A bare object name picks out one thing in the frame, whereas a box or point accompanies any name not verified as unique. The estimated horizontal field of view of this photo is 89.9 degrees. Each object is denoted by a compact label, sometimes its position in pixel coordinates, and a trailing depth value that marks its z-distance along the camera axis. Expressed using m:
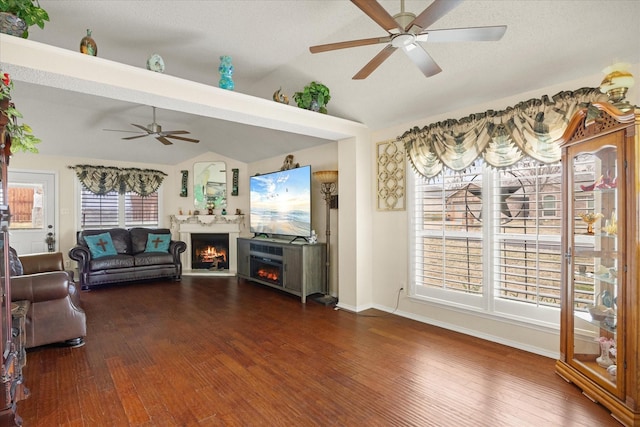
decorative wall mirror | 7.05
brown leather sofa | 5.39
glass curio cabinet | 2.00
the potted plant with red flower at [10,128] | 1.83
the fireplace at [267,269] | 5.16
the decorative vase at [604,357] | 2.25
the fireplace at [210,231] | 6.86
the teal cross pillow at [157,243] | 6.21
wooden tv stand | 4.68
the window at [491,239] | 2.88
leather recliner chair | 2.87
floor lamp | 4.59
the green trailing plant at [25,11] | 2.09
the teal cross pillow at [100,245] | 5.61
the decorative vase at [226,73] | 3.11
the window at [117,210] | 6.36
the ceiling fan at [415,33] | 1.70
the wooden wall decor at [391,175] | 4.02
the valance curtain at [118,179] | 6.20
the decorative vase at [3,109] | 1.80
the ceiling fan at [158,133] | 4.61
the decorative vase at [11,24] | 2.08
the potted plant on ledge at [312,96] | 3.71
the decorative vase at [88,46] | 2.43
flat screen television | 4.93
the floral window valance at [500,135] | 2.66
